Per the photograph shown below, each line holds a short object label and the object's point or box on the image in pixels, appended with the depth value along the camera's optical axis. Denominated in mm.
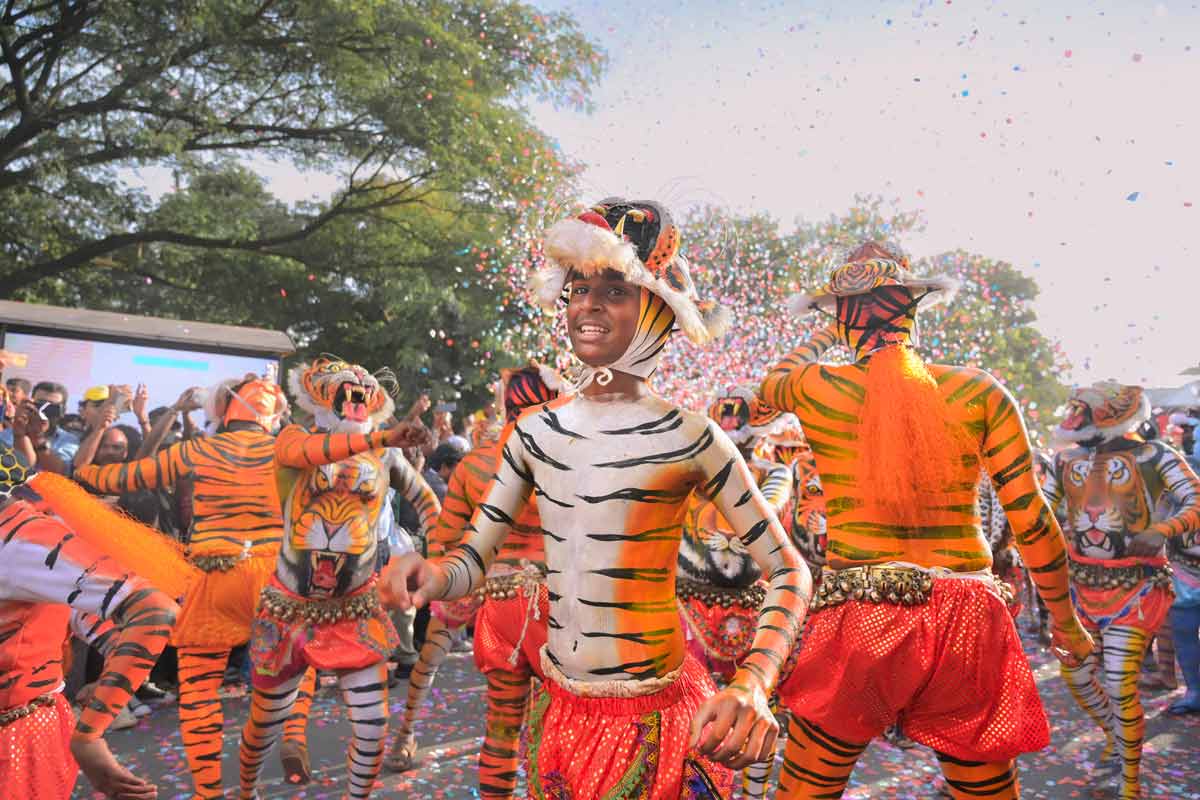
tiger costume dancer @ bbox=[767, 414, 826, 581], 5754
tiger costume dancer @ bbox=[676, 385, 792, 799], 4285
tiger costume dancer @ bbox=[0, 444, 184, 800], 2371
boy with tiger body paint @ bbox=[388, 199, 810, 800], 2059
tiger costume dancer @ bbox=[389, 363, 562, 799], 3789
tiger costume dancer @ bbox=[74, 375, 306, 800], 4223
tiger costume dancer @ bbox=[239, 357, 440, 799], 4117
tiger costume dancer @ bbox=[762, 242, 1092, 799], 2793
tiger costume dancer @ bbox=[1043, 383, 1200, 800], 4875
